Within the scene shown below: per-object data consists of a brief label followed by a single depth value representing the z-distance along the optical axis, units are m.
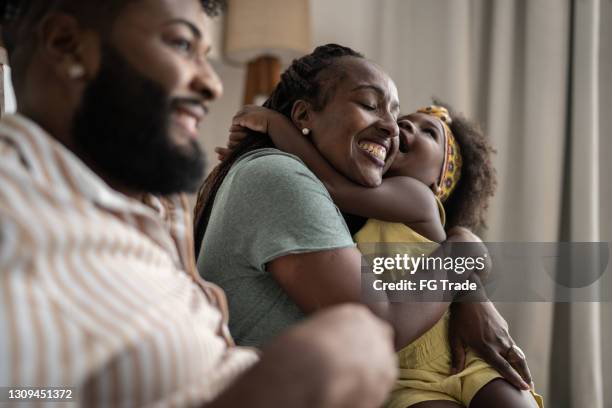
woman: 1.17
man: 0.66
